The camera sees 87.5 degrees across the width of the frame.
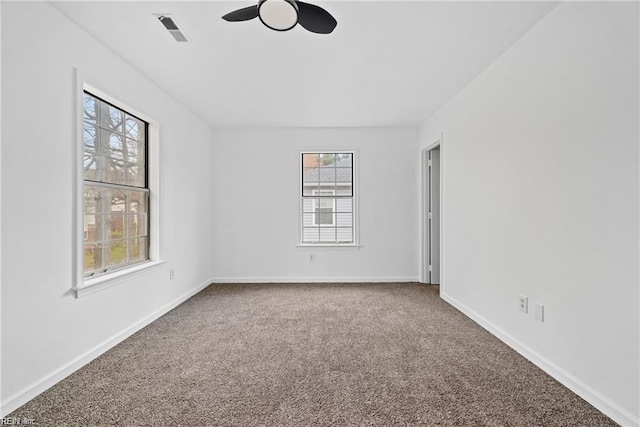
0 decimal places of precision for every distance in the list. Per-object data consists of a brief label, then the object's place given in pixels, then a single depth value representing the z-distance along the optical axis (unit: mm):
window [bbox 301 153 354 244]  5426
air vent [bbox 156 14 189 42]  2336
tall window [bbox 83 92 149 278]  2721
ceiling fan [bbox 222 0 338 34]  1874
